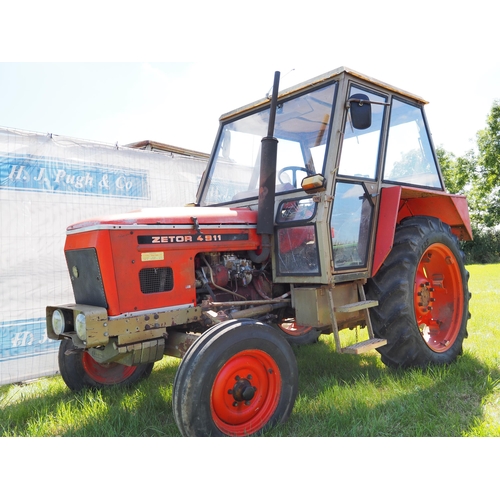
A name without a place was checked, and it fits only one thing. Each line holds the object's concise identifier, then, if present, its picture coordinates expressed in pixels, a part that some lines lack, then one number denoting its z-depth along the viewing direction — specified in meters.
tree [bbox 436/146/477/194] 24.59
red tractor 2.65
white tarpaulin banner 4.51
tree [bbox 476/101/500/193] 22.42
